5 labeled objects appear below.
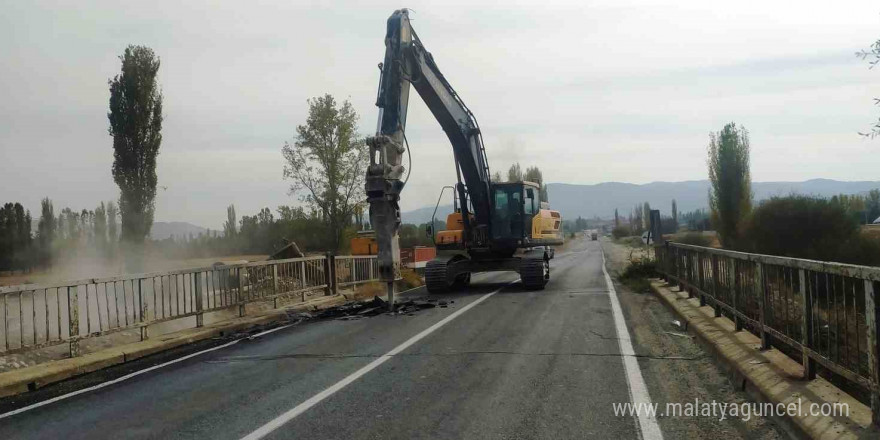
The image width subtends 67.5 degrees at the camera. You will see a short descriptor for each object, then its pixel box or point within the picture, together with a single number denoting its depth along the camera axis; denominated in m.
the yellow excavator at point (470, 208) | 18.08
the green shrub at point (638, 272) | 22.42
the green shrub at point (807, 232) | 24.42
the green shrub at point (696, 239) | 46.94
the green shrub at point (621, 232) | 132.65
